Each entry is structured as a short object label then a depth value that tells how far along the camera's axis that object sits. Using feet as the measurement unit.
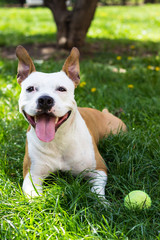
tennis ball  7.05
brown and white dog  7.33
